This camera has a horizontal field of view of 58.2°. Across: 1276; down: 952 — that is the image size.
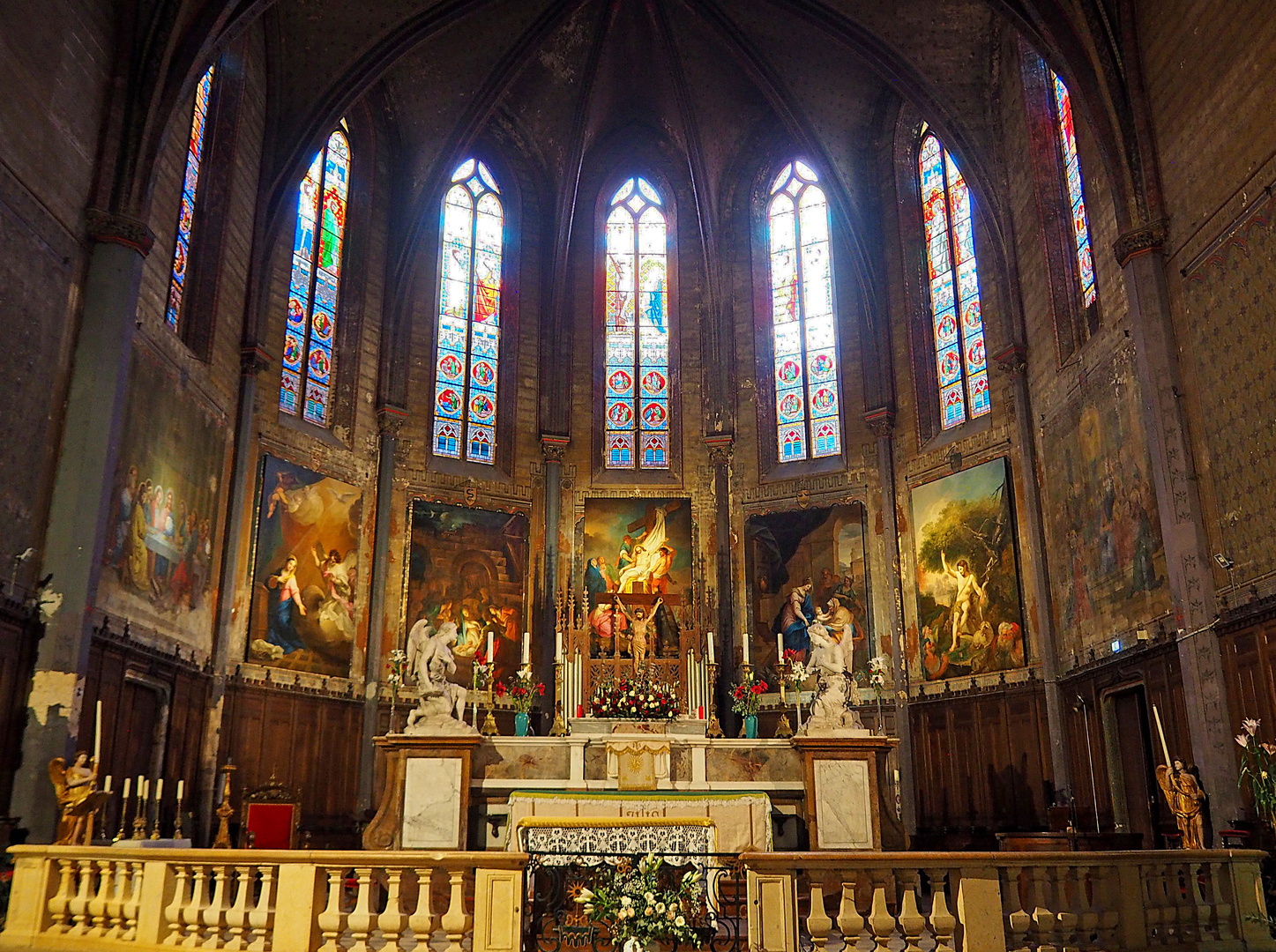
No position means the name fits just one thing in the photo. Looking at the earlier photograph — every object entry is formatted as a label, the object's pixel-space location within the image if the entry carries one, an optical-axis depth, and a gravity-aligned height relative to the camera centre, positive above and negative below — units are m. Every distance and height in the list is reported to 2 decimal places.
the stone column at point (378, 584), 20.17 +4.22
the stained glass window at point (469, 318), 23.80 +10.36
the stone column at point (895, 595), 20.16 +3.97
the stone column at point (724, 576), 21.91 +4.63
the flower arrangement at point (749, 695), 17.83 +1.90
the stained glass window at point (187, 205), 18.06 +9.69
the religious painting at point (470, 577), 21.77 +4.53
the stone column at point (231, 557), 17.41 +4.13
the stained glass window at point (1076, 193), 18.20 +9.82
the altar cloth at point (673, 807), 13.27 +0.14
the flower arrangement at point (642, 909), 7.69 -0.58
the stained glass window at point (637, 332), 24.47 +10.34
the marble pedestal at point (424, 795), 13.48 +0.30
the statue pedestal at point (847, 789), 13.84 +0.36
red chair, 17.05 -0.01
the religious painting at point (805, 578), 21.66 +4.49
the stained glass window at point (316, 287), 21.36 +9.88
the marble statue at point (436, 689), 14.18 +1.59
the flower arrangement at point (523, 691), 17.27 +1.93
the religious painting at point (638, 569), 21.78 +4.85
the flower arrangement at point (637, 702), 16.08 +1.62
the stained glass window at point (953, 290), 21.33 +9.78
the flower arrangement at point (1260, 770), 9.91 +0.48
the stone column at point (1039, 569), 17.61 +3.89
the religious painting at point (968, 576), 19.22 +4.07
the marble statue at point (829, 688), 14.48 +1.61
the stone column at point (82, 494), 13.30 +3.94
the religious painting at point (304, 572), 19.22 +4.19
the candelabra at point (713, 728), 16.88 +1.32
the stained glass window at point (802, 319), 23.69 +10.28
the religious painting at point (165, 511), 15.52 +4.36
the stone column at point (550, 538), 22.20 +5.47
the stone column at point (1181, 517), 13.35 +3.58
